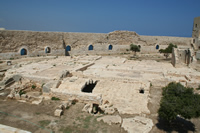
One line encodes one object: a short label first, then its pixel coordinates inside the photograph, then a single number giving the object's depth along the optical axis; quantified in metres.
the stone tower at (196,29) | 33.40
